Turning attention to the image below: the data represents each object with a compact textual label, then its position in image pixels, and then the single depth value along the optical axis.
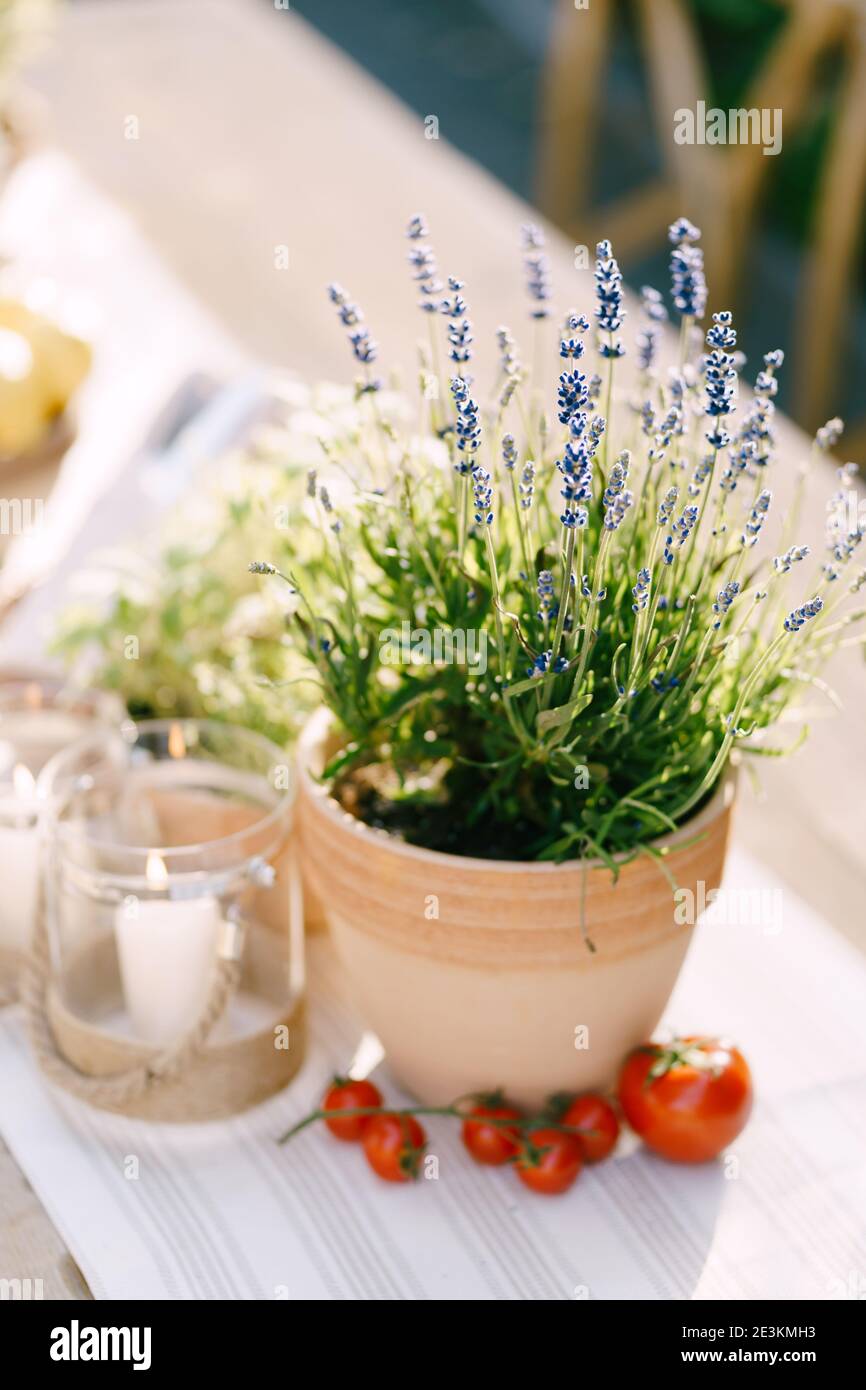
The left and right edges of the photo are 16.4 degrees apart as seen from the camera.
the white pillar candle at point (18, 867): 1.31
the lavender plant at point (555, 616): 1.10
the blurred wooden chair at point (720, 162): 3.21
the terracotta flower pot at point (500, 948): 1.16
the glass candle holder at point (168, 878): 1.23
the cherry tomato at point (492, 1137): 1.22
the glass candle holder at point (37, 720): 1.37
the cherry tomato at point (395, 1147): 1.22
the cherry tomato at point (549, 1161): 1.21
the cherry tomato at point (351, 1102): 1.24
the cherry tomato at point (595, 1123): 1.22
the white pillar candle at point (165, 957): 1.23
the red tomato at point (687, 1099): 1.21
